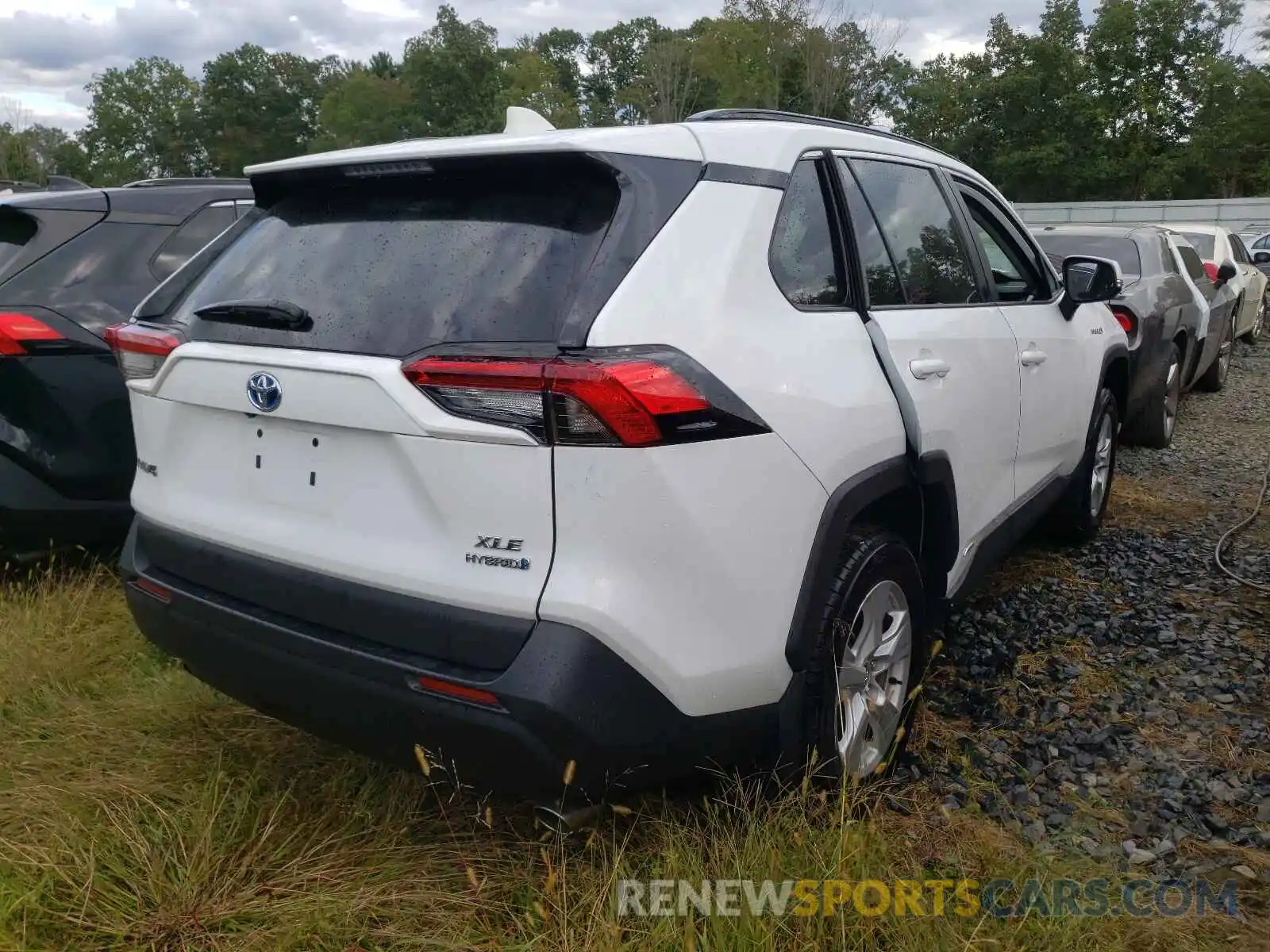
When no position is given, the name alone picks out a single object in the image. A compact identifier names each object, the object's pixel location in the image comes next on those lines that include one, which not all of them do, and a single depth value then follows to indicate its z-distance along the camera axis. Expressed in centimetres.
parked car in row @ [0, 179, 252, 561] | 365
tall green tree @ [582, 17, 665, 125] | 6462
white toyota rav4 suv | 182
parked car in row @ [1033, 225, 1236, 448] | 603
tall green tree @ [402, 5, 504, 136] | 6262
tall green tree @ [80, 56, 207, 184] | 7650
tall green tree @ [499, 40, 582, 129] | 5180
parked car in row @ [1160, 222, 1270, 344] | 1022
